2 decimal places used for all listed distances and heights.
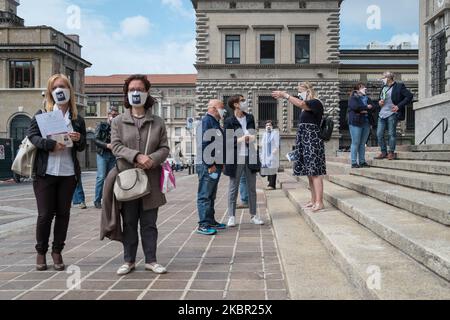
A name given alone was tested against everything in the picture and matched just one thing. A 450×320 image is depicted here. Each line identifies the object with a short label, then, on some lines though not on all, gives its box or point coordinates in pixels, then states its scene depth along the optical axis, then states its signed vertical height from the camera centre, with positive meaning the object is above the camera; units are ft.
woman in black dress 21.74 +0.20
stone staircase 10.94 -2.62
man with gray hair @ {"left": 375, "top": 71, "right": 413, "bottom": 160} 32.07 +2.80
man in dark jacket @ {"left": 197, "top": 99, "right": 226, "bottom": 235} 22.18 -0.58
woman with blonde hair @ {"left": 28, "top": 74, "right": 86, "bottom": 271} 15.97 -0.94
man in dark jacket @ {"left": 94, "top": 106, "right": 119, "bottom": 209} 31.01 -0.43
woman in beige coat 15.37 -0.30
